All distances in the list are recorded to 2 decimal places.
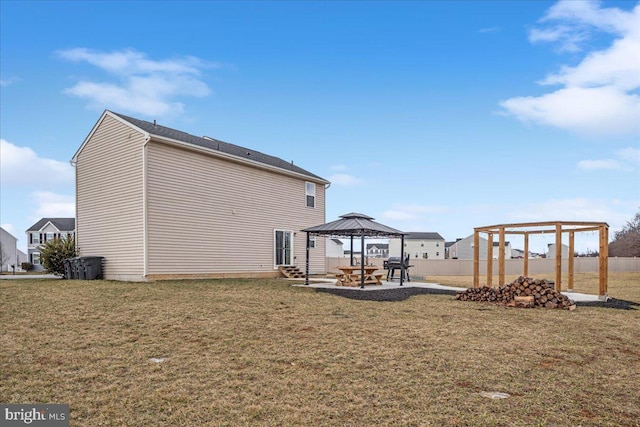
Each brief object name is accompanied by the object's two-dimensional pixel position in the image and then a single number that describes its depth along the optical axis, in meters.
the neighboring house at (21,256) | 50.40
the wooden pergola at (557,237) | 12.55
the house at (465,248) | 61.85
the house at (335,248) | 57.34
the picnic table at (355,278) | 15.34
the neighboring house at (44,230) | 47.25
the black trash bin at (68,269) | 16.23
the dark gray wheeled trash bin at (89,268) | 15.66
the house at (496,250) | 63.09
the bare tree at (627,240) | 38.29
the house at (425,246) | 67.31
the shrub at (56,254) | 17.23
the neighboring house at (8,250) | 45.25
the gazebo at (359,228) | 14.16
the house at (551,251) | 56.30
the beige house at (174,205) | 15.01
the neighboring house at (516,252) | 74.82
